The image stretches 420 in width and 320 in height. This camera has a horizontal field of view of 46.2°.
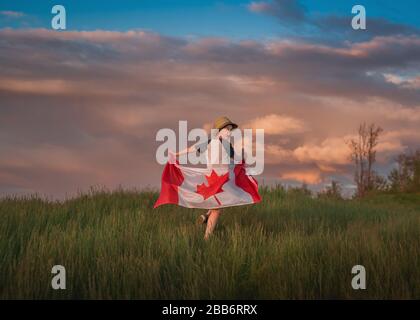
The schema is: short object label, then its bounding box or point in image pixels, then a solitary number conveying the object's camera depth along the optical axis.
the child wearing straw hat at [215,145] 9.02
